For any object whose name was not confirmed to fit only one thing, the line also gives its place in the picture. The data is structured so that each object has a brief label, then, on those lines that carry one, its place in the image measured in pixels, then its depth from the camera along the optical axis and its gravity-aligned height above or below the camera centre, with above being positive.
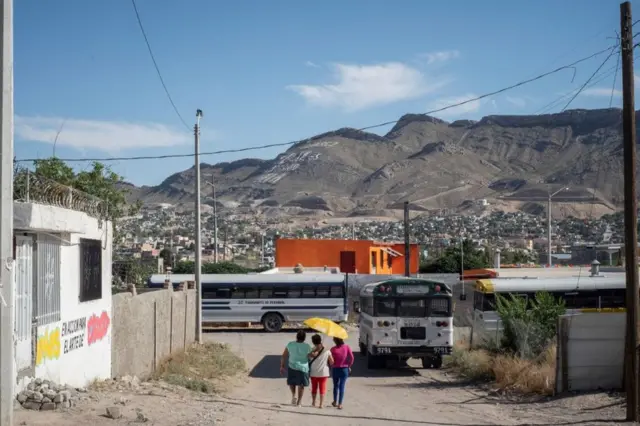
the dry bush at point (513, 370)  18.14 -3.07
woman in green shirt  15.66 -2.25
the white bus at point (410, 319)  23.89 -2.20
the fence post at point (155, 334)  20.80 -2.27
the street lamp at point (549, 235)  50.90 +0.43
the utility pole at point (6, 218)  9.27 +0.30
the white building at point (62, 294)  12.05 -0.83
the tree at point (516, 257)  72.12 -1.38
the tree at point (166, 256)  66.30 -0.96
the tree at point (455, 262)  62.00 -1.46
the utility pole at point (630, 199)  13.87 +0.72
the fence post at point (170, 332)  23.60 -2.53
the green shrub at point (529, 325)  21.02 -2.12
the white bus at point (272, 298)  40.50 -2.65
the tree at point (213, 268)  57.72 -1.72
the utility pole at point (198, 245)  28.55 -0.04
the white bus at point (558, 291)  31.02 -1.84
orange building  59.78 -0.72
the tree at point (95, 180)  29.05 +2.38
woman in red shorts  15.79 -2.30
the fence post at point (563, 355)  17.31 -2.35
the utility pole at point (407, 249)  43.97 -0.33
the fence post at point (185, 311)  26.78 -2.20
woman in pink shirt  16.23 -2.41
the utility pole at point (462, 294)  34.41 -2.15
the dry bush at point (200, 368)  18.31 -3.22
